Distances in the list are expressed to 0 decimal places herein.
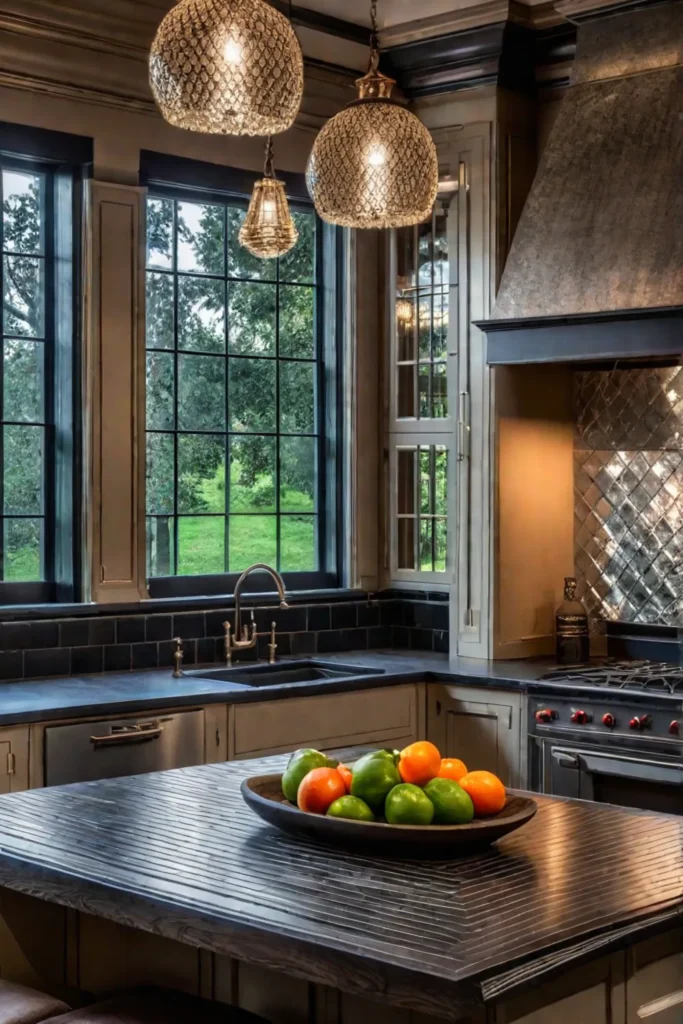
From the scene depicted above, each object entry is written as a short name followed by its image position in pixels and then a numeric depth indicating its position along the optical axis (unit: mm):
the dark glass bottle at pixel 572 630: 5375
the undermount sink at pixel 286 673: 5180
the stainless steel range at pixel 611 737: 4574
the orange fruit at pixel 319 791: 2678
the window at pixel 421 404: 5734
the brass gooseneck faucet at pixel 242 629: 5307
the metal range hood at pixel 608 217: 4777
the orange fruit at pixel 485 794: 2646
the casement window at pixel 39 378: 5020
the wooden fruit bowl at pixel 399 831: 2531
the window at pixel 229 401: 5406
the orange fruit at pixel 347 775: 2721
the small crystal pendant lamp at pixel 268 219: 3754
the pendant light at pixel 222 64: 2523
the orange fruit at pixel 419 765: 2678
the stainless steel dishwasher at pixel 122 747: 4184
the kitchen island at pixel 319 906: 2037
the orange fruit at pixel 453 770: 2734
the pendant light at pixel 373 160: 2918
